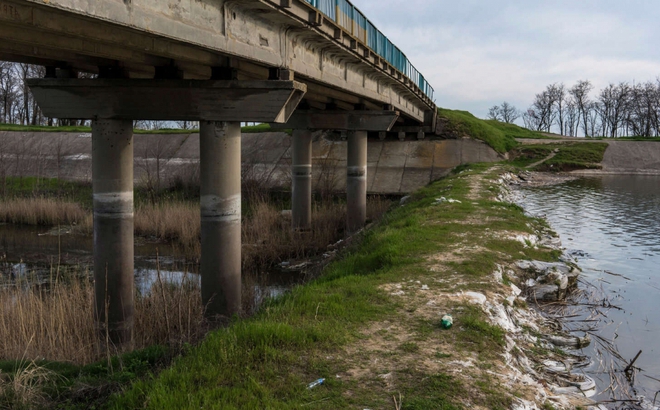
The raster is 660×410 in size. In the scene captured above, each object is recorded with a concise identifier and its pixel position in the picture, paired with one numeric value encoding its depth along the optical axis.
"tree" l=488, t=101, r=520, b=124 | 108.75
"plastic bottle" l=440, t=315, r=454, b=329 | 6.46
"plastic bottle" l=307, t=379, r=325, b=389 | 4.87
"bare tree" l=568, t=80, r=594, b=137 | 88.09
